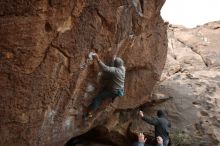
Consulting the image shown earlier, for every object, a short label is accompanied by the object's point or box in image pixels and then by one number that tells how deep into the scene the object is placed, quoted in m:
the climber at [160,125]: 12.70
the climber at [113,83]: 10.55
